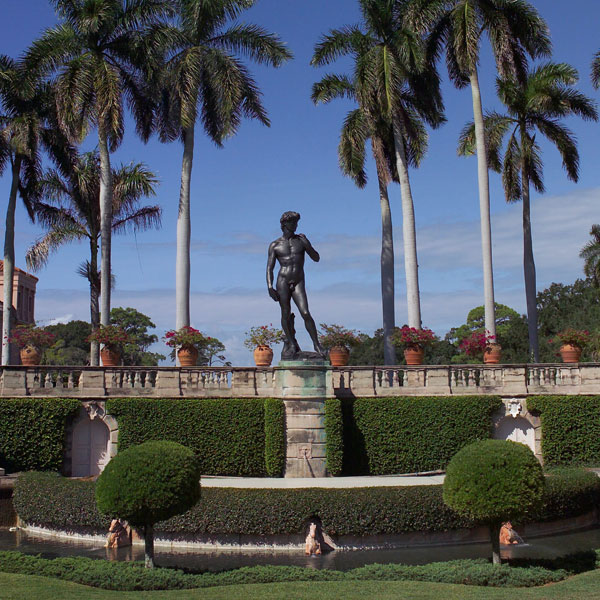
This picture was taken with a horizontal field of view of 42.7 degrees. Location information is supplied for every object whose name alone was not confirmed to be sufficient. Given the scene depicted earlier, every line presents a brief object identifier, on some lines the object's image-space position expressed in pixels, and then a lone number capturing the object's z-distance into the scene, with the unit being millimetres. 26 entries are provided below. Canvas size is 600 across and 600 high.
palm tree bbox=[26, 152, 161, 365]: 30562
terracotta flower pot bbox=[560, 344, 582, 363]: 23562
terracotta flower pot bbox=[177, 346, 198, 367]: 23109
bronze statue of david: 21344
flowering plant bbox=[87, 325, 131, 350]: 23016
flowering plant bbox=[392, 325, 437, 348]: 23328
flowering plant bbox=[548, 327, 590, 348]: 23484
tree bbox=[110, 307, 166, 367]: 70250
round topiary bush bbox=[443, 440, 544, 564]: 12961
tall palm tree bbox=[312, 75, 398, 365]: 28984
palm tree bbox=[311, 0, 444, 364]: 27344
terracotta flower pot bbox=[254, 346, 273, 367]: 22781
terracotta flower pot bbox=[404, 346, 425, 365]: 23391
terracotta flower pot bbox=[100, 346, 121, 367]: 23156
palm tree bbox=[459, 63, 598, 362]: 29750
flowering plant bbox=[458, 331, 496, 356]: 23375
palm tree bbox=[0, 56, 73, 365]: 28391
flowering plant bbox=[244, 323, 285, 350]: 22531
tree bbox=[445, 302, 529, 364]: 56556
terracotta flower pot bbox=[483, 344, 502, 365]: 23312
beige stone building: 55906
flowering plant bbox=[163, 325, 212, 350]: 23016
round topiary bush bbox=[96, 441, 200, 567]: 12688
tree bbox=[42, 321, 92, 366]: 66250
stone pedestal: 20875
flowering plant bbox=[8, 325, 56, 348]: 23203
